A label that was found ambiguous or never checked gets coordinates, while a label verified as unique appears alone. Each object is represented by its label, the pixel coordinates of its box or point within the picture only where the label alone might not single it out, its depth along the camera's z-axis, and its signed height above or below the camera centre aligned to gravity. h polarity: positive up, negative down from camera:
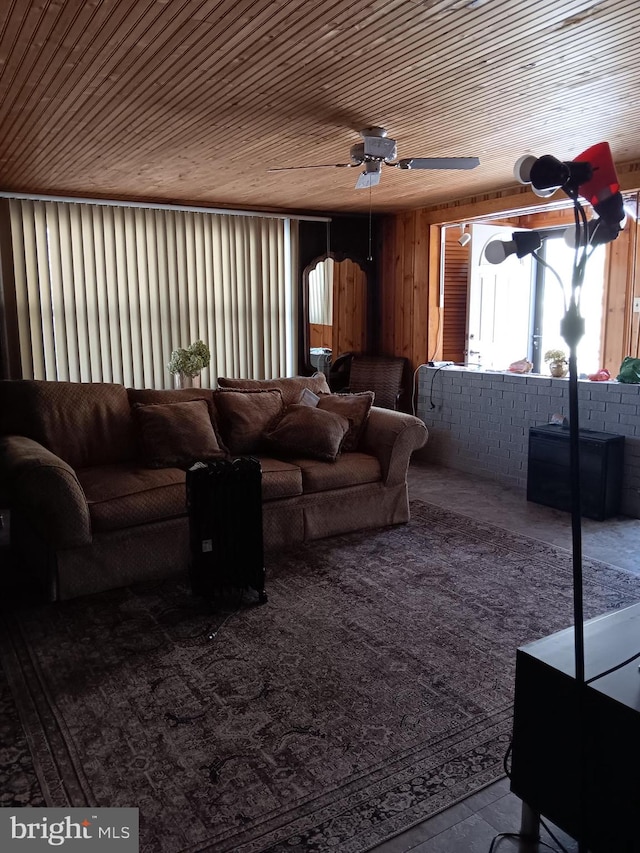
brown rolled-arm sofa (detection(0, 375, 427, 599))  3.14 -0.83
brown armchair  6.36 -0.48
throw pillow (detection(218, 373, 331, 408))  4.56 -0.39
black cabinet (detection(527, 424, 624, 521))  4.46 -1.00
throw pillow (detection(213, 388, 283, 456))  4.20 -0.56
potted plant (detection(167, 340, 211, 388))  5.32 -0.24
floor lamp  1.46 +0.25
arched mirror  6.57 +0.21
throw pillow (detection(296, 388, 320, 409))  4.54 -0.48
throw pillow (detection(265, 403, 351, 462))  4.11 -0.66
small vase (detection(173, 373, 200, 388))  5.47 -0.43
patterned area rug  1.86 -1.30
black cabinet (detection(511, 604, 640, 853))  1.45 -0.95
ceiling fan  3.56 +0.94
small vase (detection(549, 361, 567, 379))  5.14 -0.33
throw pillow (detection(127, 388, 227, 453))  4.15 -0.41
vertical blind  5.30 +0.35
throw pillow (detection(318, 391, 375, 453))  4.37 -0.54
